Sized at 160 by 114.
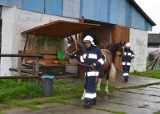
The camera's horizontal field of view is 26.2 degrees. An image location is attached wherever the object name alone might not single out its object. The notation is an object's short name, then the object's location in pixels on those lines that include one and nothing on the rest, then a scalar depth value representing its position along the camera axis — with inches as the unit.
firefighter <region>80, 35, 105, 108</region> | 360.2
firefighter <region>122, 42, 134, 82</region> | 603.1
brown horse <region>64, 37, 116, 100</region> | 390.6
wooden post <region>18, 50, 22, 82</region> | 449.8
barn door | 720.3
